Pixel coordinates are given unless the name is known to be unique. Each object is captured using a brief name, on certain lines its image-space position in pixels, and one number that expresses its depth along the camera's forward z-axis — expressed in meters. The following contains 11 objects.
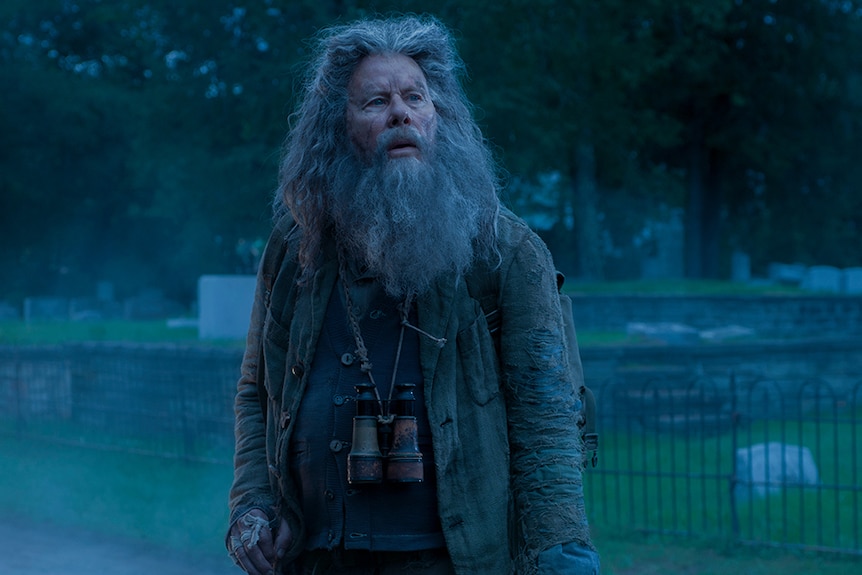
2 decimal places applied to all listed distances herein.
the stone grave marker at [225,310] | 12.12
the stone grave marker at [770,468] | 7.46
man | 2.03
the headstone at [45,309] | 27.30
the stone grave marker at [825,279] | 22.20
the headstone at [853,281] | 21.80
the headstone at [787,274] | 25.17
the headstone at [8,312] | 29.85
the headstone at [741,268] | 29.47
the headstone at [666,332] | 13.73
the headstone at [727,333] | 14.96
